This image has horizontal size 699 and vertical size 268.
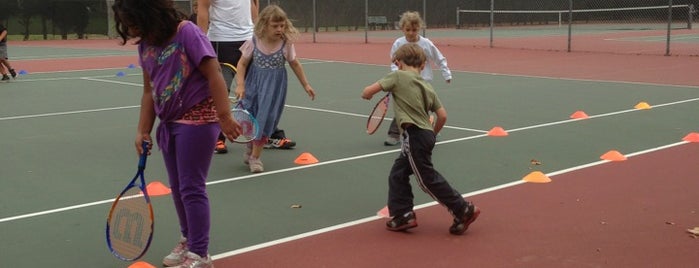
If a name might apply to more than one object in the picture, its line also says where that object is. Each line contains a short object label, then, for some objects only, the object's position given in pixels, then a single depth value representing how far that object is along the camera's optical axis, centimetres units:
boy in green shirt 484
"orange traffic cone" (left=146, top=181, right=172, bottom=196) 590
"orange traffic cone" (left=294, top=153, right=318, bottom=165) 706
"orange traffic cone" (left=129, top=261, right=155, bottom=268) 423
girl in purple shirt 386
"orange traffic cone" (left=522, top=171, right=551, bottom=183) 621
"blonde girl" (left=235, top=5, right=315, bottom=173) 668
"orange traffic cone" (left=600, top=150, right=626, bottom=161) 699
